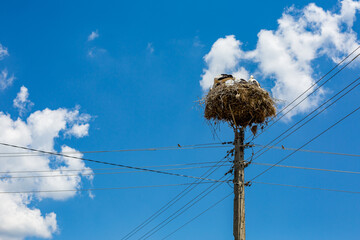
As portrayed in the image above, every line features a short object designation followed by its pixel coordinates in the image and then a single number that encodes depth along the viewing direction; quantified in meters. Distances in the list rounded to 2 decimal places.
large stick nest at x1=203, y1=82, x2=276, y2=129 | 10.83
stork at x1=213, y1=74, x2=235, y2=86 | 11.53
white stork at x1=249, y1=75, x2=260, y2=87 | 11.28
